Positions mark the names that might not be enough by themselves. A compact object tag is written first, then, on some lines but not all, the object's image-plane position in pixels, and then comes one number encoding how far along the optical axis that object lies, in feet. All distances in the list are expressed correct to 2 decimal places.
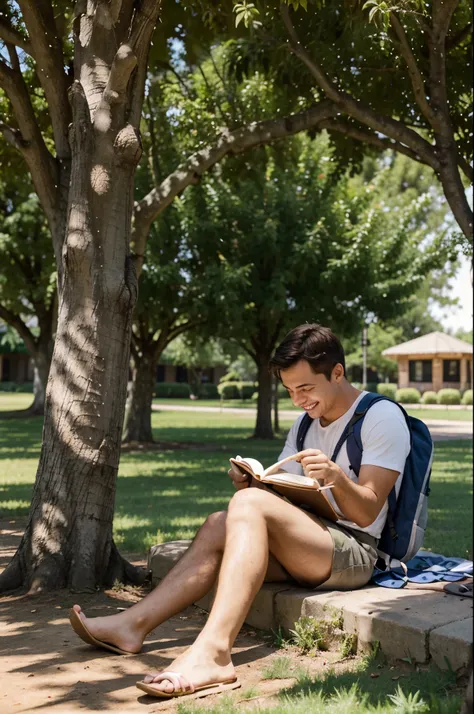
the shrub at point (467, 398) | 152.87
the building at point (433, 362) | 165.07
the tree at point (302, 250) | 59.67
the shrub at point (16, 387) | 175.91
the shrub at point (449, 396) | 154.61
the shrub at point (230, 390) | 169.09
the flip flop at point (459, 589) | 12.66
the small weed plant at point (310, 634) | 12.71
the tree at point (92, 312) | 17.29
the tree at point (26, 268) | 77.71
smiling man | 11.18
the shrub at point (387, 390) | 158.30
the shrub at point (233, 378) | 174.00
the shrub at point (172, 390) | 179.93
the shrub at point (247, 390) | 175.05
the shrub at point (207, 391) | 179.01
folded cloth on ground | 13.50
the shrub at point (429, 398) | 155.84
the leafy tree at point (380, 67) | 22.75
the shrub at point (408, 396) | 154.61
